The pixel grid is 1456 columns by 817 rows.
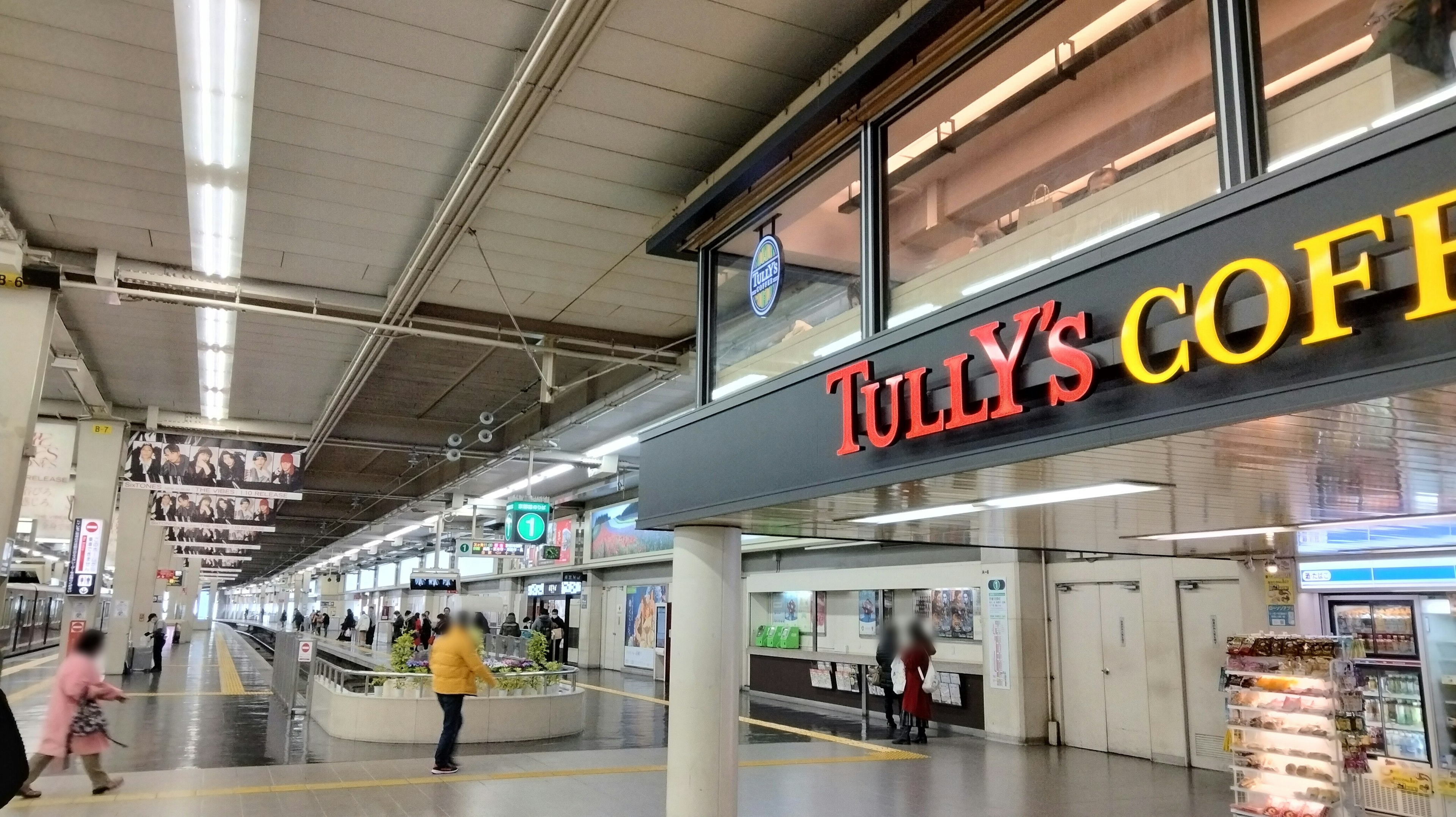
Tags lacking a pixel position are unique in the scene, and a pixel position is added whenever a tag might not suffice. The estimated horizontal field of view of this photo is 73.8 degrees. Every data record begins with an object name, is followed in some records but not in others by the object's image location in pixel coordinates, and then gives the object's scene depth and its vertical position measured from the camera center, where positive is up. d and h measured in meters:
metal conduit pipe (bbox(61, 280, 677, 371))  9.80 +2.75
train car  25.31 -1.28
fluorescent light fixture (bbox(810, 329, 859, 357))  5.61 +1.41
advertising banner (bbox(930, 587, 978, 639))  13.99 -0.36
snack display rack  6.91 -1.00
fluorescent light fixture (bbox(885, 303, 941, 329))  5.07 +1.44
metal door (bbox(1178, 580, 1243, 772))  10.20 -0.71
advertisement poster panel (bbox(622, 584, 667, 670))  24.11 -1.04
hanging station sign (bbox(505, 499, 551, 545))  17.50 +1.05
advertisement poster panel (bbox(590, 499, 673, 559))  23.03 +1.18
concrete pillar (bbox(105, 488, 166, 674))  19.78 -0.16
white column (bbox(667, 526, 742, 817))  6.80 -0.65
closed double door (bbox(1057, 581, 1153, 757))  11.24 -0.94
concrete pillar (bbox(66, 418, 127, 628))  17.25 +1.94
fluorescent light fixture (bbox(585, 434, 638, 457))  17.36 +2.55
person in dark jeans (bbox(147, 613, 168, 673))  22.09 -1.51
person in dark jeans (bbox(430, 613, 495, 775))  9.41 -0.92
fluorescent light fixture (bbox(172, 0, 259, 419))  5.49 +3.05
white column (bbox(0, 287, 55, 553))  9.48 +2.03
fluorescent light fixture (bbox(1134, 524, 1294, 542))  7.05 +0.44
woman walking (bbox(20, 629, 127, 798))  7.73 -1.14
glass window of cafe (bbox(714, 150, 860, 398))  5.84 +1.96
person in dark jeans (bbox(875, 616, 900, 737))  13.55 -1.00
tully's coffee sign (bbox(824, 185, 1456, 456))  2.71 +0.89
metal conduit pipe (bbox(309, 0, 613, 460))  5.42 +2.98
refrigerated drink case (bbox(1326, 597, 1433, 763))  8.09 -0.68
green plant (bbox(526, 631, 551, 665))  13.40 -0.92
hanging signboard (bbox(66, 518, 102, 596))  16.33 +0.28
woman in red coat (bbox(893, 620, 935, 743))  12.24 -1.22
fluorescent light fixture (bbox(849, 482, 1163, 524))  5.01 +0.50
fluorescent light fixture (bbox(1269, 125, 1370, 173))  3.14 +1.46
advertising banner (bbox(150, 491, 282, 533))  17.92 +1.22
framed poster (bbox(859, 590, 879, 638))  16.03 -0.45
